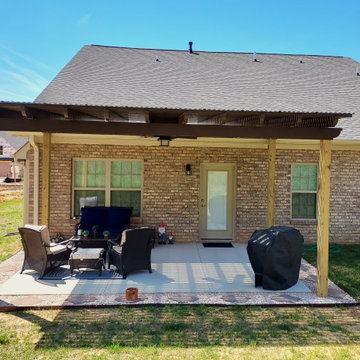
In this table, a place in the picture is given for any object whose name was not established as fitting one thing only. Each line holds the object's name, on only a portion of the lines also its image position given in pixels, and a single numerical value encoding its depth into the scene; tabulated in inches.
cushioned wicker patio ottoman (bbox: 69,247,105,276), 241.8
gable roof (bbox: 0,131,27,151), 1646.8
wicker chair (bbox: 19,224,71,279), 232.4
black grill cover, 218.1
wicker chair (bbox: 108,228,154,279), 238.2
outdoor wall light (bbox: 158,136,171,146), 293.7
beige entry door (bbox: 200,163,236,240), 373.6
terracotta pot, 199.3
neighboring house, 1701.5
